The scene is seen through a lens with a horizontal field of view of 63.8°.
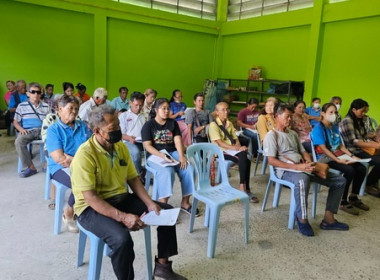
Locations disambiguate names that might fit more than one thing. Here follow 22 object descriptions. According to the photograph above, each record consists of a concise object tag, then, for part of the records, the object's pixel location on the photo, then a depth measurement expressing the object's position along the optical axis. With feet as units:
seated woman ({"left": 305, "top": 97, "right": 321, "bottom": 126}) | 19.85
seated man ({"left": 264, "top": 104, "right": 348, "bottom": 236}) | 8.77
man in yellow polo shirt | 5.30
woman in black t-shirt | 9.26
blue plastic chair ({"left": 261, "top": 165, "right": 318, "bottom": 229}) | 9.12
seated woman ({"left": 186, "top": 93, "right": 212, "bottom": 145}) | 14.19
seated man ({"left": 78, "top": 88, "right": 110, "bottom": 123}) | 13.94
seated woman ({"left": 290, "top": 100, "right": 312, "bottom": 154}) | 14.06
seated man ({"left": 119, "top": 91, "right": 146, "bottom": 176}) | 12.28
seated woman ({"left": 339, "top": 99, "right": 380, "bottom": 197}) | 12.21
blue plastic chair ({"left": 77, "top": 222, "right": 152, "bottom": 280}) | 5.53
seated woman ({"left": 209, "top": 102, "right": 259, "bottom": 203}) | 11.19
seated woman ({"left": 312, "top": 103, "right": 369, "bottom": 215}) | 10.55
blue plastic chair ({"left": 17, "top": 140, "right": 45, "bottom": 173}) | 12.65
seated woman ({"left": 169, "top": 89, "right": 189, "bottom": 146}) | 19.16
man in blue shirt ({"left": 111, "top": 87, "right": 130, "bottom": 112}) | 18.34
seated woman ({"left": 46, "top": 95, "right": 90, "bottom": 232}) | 8.13
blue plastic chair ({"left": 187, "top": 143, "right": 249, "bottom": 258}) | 7.45
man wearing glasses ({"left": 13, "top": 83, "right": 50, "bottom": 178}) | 12.47
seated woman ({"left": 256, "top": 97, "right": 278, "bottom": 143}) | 12.64
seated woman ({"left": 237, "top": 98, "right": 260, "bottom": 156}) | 16.14
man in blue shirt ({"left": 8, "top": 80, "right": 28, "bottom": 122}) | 19.22
